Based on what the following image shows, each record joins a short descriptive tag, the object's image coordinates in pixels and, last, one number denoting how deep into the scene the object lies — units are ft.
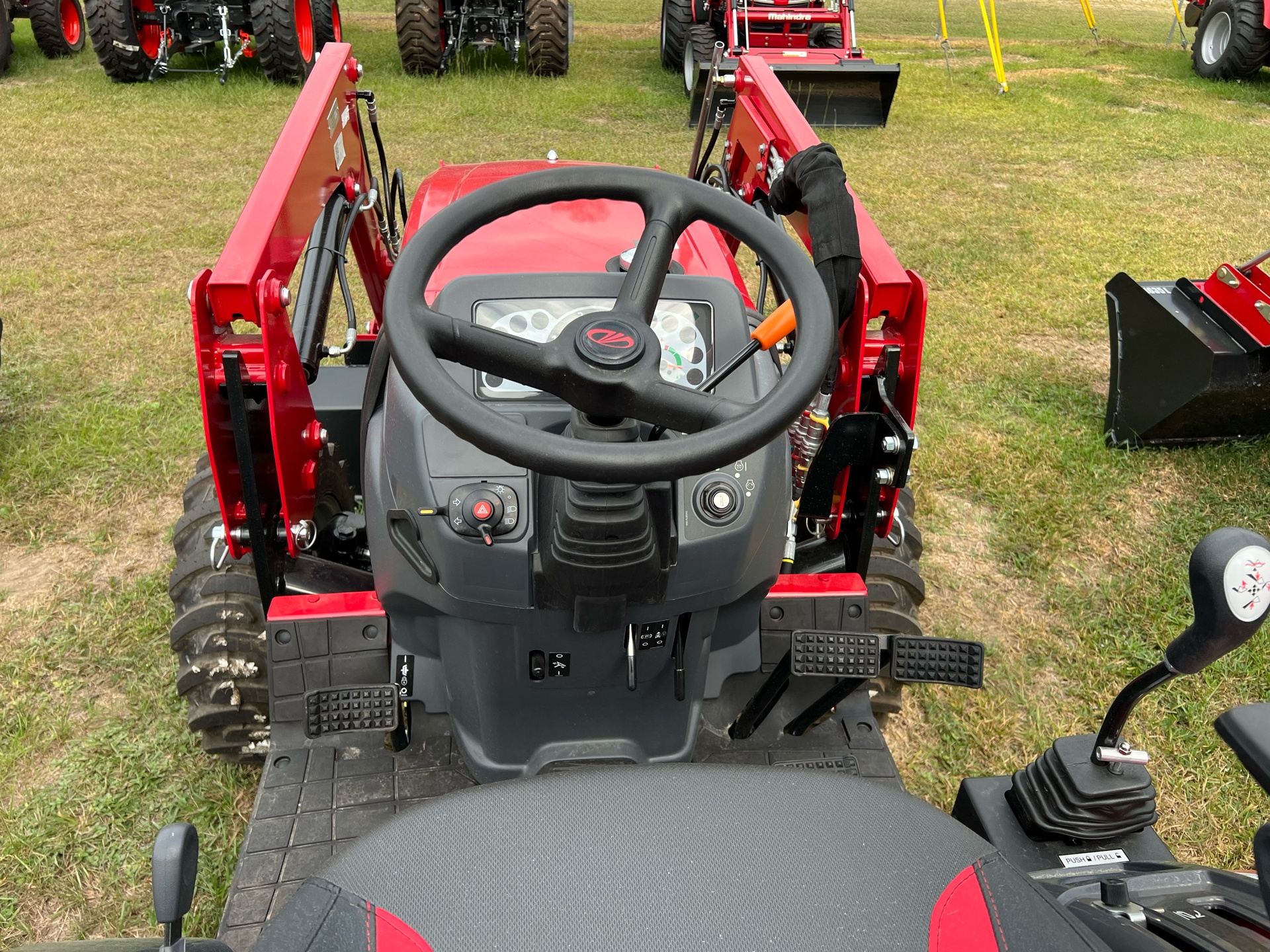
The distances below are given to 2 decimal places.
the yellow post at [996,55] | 30.60
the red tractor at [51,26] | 28.25
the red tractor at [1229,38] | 30.48
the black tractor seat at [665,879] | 3.05
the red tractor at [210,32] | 25.84
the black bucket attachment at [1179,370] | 10.71
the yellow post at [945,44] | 33.93
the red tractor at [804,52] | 23.75
